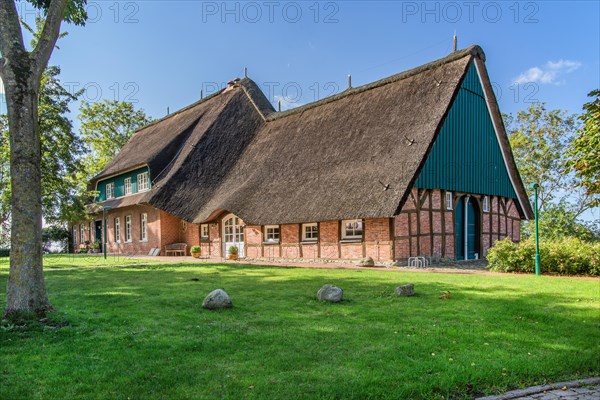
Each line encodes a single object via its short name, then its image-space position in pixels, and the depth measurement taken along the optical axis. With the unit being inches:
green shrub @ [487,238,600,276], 472.7
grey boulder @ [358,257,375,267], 604.7
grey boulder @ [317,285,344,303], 304.7
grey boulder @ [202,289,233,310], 280.1
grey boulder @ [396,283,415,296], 329.4
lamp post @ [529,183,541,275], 481.4
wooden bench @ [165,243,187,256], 946.1
